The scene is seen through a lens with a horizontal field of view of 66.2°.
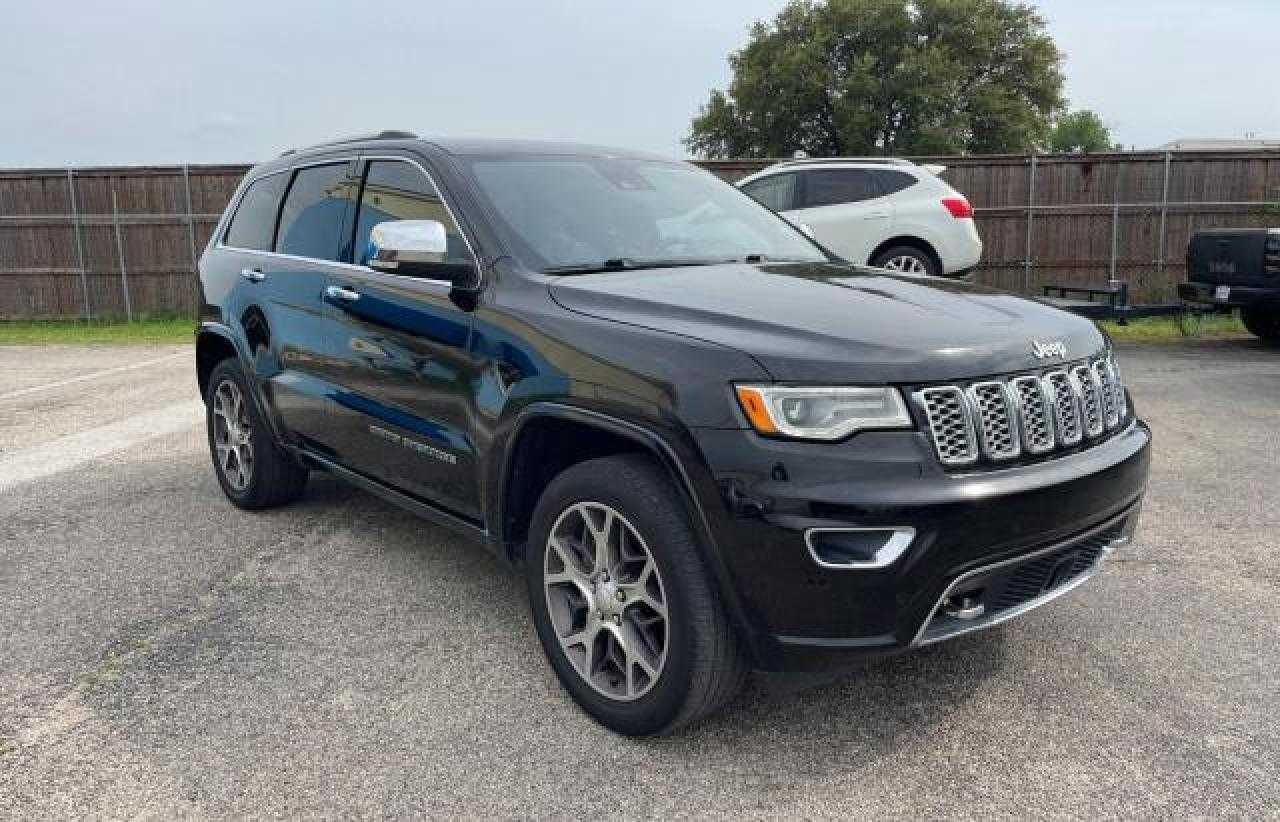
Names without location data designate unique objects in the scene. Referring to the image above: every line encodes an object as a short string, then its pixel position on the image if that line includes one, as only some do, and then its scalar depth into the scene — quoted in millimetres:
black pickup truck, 9305
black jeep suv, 2361
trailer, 8386
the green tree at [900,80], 35844
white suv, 10992
